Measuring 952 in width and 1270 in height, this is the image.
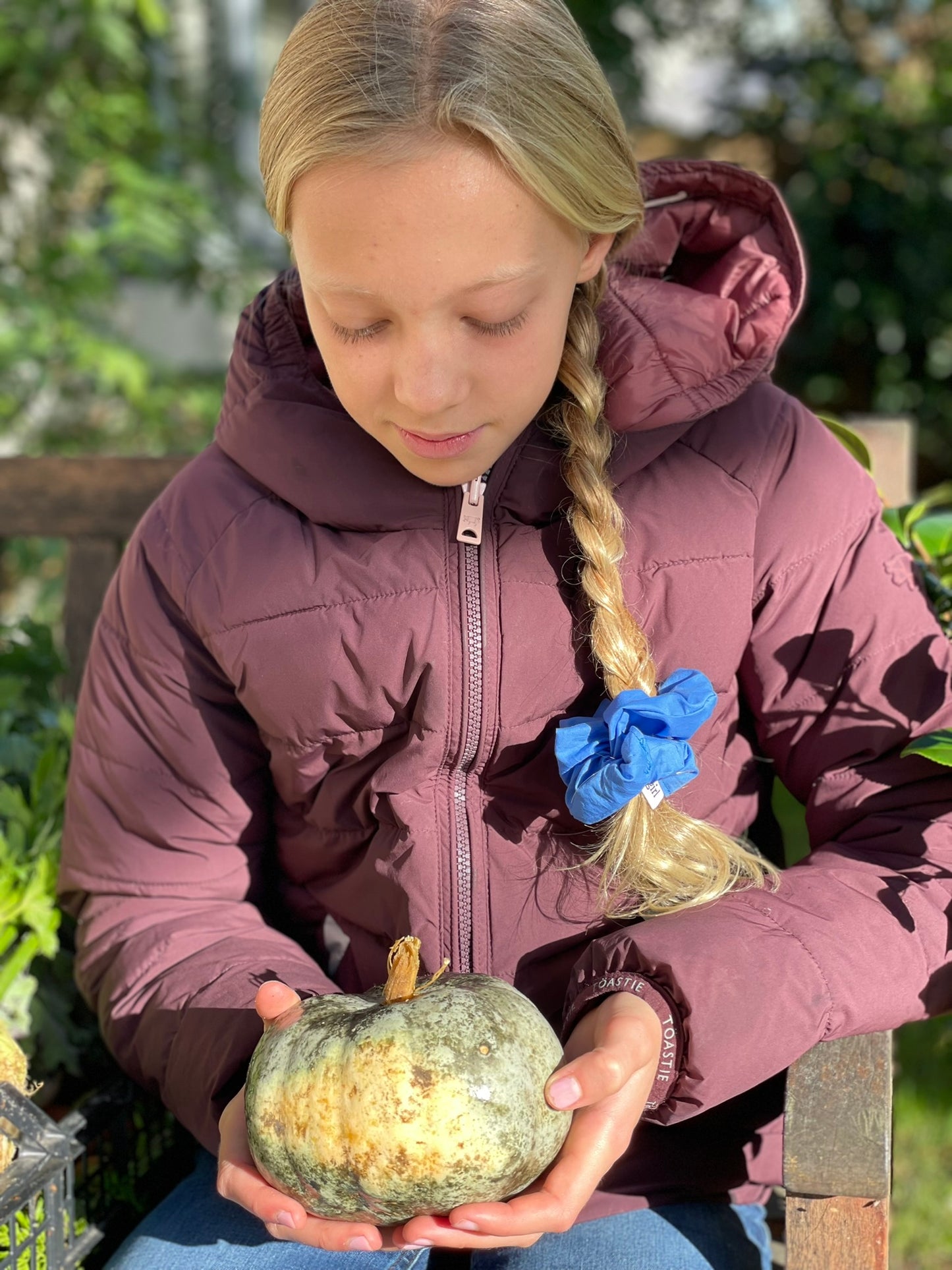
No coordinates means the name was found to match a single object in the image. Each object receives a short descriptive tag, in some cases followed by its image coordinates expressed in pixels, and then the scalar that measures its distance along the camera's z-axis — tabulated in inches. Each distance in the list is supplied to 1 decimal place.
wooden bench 53.3
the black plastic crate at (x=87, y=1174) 56.9
